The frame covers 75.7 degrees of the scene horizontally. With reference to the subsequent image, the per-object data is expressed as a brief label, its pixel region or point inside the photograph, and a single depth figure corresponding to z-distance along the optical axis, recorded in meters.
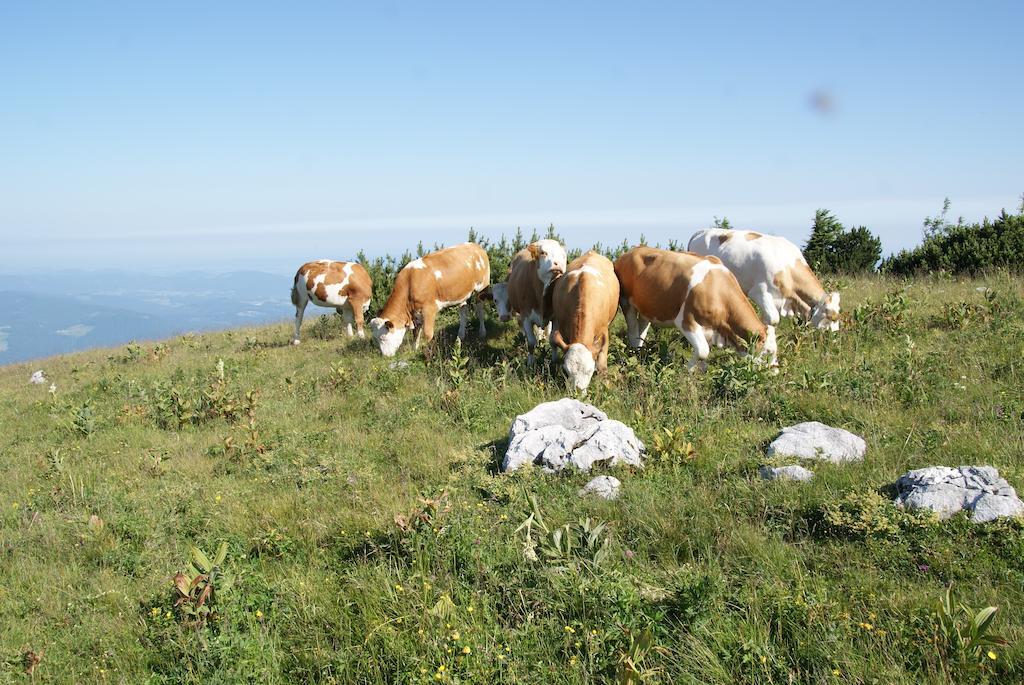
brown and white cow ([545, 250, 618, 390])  8.85
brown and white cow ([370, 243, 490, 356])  13.19
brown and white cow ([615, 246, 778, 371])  9.19
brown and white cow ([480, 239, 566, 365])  11.35
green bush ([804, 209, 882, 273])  18.84
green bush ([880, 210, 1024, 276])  15.52
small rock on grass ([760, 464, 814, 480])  5.50
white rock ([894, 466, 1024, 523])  4.49
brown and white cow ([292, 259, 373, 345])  16.44
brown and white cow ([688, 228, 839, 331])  11.08
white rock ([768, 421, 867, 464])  5.94
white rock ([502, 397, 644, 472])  6.23
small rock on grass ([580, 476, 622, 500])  5.64
